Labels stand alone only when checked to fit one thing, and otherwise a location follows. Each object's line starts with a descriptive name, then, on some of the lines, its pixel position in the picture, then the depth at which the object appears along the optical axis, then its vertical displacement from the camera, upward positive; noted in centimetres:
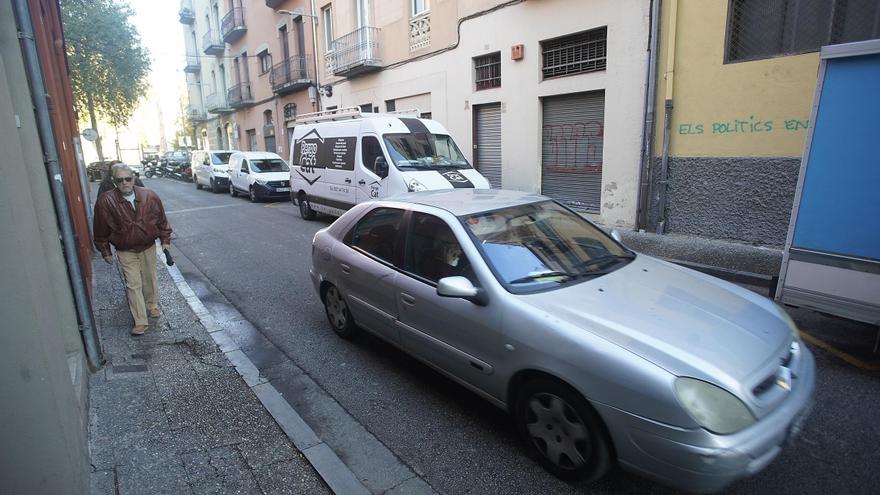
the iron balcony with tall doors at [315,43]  2105 +426
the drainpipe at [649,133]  917 +2
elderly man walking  494 -81
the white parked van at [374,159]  967 -37
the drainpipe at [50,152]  382 +0
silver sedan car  235 -113
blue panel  404 -33
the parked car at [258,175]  1664 -101
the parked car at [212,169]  2020 -93
